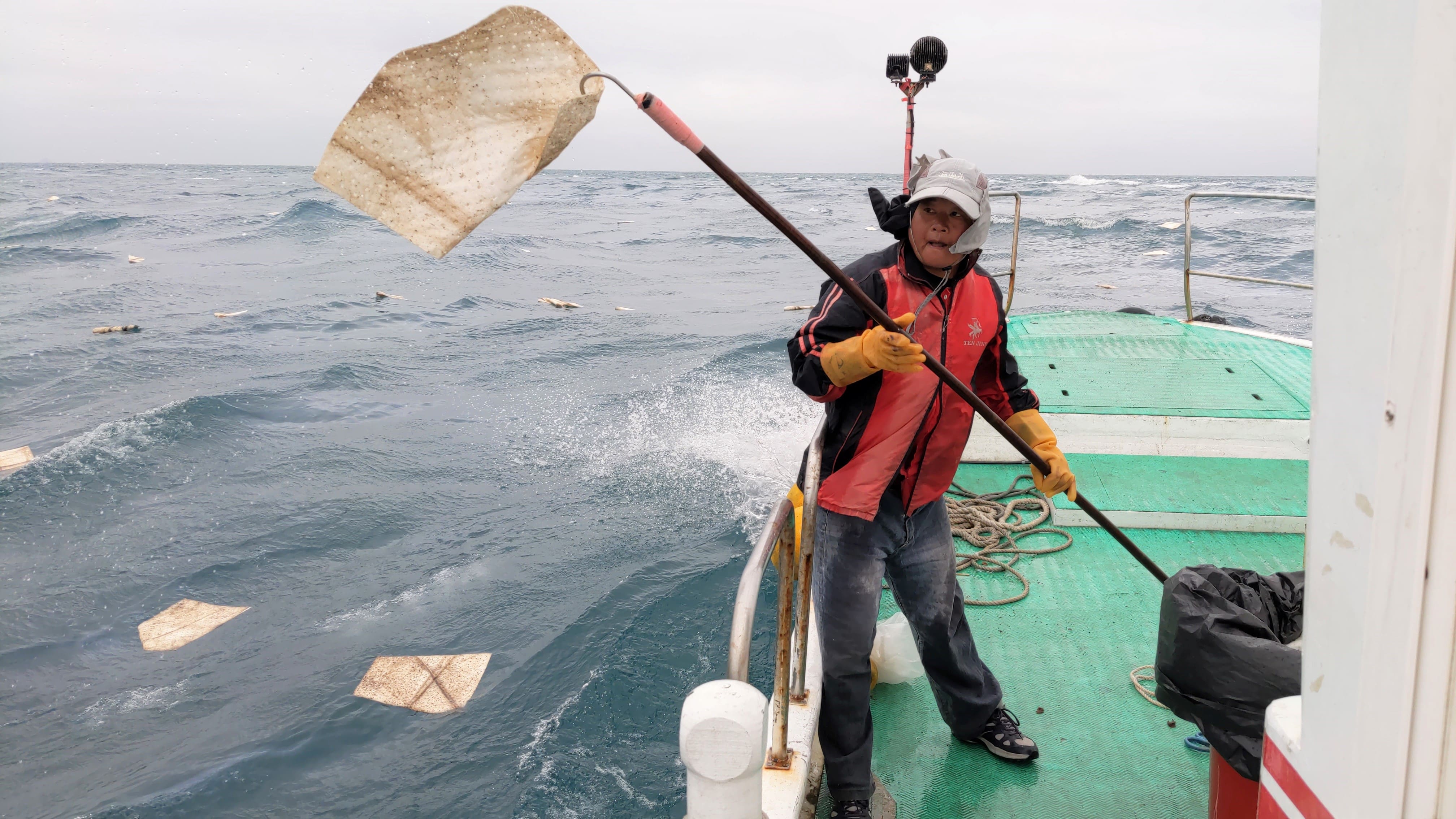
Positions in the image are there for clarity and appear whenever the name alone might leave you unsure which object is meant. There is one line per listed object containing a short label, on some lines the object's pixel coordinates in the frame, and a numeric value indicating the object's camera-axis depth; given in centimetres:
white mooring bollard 187
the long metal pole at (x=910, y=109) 371
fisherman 243
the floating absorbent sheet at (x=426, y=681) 531
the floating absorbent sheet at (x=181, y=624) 605
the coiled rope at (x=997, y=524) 456
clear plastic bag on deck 359
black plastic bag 189
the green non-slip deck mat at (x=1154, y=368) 602
